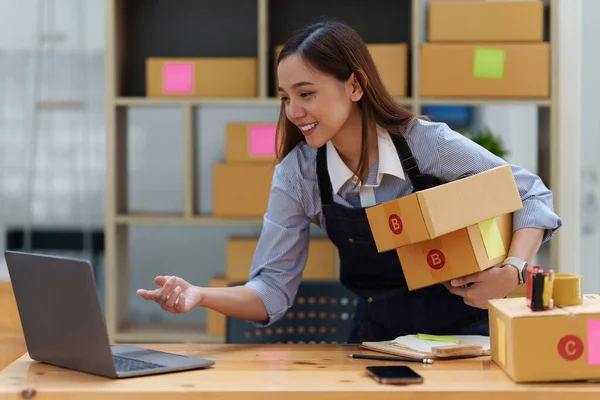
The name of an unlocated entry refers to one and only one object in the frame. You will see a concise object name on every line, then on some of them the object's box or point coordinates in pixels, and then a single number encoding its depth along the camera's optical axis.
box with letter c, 2.66
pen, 3.06
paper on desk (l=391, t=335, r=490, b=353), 3.14
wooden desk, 2.59
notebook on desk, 3.08
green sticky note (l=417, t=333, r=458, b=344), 3.23
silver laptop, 2.72
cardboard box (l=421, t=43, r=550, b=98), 5.94
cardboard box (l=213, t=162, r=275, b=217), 6.11
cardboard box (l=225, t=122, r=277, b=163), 6.14
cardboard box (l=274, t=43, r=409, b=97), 5.99
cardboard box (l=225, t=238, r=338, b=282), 6.15
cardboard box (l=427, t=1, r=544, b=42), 5.92
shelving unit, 6.06
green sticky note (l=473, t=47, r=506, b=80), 5.94
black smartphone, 2.68
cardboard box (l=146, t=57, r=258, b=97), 6.14
